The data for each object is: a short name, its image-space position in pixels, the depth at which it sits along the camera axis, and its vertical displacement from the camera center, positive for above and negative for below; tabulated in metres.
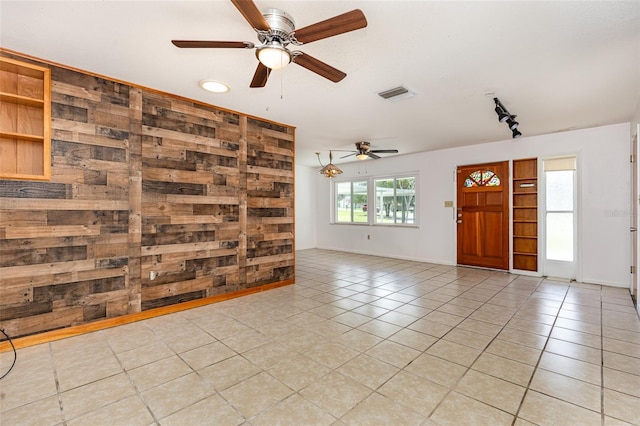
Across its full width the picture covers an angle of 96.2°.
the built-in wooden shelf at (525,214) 5.31 -0.01
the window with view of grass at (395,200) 7.03 +0.33
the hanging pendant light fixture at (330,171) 6.03 +0.90
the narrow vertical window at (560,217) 4.93 -0.06
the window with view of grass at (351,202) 8.11 +0.34
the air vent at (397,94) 3.22 +1.39
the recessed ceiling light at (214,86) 3.09 +1.41
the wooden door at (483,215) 5.61 -0.03
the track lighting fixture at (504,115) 3.53 +1.26
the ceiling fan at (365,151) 5.72 +1.27
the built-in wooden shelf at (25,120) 2.55 +0.85
